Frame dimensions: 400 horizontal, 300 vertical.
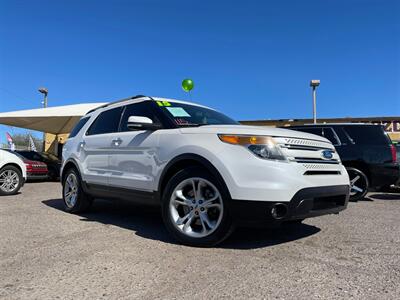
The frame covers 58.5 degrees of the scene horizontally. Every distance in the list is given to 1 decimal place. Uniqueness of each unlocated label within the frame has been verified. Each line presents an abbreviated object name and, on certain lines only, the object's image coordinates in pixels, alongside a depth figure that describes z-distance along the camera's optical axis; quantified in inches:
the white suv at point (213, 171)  132.8
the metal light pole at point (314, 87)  650.8
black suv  291.0
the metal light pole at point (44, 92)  918.4
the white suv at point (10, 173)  344.2
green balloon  451.8
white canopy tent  647.1
